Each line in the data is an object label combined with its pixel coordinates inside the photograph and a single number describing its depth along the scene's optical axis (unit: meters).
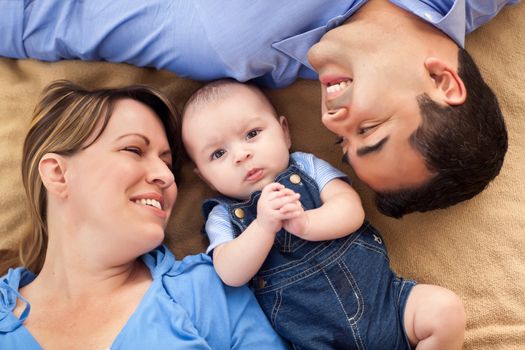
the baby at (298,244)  1.31
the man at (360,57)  1.27
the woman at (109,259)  1.31
